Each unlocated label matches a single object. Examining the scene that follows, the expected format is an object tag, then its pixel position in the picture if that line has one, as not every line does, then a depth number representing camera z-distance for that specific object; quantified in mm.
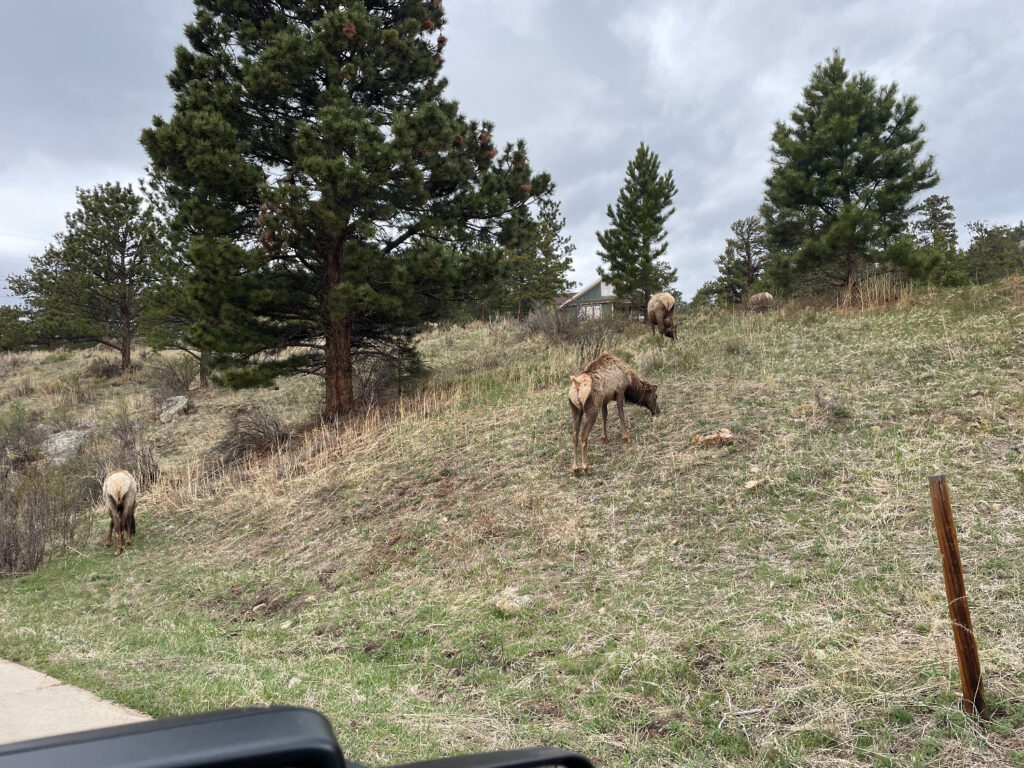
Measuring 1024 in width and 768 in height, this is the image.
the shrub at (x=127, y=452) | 13609
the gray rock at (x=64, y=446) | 16297
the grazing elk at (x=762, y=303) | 19672
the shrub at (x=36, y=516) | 9711
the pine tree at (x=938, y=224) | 32281
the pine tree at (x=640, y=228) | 27109
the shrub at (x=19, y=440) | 15961
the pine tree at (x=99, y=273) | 24812
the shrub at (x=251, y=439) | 13844
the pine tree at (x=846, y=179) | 18062
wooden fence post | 3336
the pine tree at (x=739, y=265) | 40325
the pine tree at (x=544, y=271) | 32719
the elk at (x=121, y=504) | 9547
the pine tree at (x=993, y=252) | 31866
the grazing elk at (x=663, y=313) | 14809
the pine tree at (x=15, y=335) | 25834
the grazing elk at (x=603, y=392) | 8469
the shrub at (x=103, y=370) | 28062
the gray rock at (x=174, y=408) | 18844
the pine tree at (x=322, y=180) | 11539
